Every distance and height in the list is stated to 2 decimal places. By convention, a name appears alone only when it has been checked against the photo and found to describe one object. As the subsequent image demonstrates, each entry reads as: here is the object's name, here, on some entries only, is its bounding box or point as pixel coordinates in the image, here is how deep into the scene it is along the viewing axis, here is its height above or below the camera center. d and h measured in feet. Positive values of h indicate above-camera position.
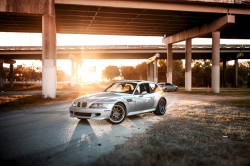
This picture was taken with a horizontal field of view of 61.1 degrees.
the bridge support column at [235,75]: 187.97 +3.31
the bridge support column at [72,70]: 189.47 +8.36
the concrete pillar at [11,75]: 171.17 +3.13
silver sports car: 22.31 -2.69
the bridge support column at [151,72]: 201.36 +6.54
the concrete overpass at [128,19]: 60.70 +24.88
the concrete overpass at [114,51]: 155.02 +21.67
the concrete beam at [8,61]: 166.95 +15.06
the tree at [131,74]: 316.33 +7.51
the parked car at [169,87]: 102.37 -3.95
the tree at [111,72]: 363.56 +11.93
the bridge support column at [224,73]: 203.35 +5.61
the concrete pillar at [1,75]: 163.32 +3.30
